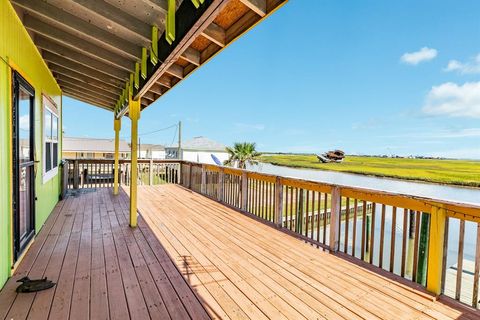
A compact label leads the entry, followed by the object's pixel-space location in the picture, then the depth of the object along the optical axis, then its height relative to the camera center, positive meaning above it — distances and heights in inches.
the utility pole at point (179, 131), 829.8 +66.8
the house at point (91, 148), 921.5 +3.8
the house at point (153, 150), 1355.6 +2.8
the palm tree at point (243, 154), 803.4 -5.1
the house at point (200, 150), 1143.6 +8.9
